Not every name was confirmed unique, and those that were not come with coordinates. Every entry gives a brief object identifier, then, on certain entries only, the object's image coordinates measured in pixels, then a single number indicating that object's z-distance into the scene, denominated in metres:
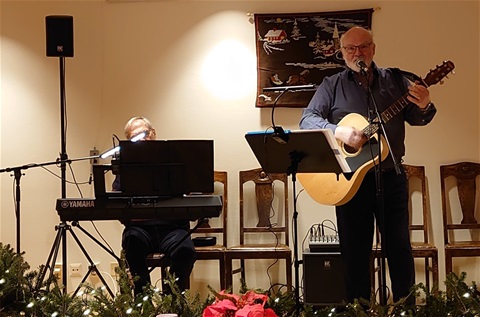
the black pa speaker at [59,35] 3.95
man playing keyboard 3.33
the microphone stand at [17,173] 3.11
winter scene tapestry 4.18
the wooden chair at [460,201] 4.07
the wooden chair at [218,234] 3.88
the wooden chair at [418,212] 4.06
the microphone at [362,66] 2.53
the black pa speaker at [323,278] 3.71
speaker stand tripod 3.11
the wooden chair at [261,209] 4.20
